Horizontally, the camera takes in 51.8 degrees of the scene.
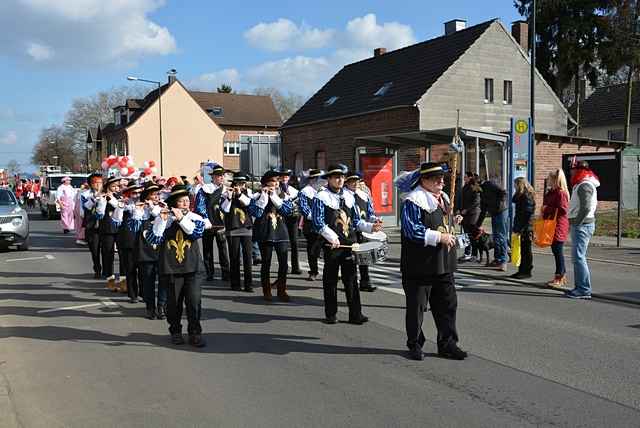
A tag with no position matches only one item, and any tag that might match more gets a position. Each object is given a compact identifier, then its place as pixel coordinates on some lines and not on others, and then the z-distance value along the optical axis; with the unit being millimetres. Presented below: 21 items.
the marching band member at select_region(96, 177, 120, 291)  10375
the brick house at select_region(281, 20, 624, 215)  30641
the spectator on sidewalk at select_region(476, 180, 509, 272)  12266
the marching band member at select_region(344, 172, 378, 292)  9352
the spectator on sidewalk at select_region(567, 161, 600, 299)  9219
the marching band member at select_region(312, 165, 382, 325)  7719
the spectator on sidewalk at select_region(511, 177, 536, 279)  10945
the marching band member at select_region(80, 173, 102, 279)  11219
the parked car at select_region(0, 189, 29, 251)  16531
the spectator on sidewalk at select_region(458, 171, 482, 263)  12789
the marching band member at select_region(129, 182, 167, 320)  8336
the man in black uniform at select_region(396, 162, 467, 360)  6102
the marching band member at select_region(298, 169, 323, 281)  10547
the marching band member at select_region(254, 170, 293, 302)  9320
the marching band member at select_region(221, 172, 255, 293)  10227
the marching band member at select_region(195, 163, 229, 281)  11203
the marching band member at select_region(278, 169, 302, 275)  12297
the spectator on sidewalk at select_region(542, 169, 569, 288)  9977
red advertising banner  20594
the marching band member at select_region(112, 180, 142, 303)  9383
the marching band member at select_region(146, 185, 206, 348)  6879
